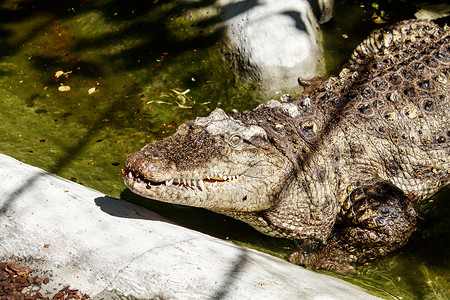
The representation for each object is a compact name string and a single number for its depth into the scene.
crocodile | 3.43
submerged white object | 5.13
